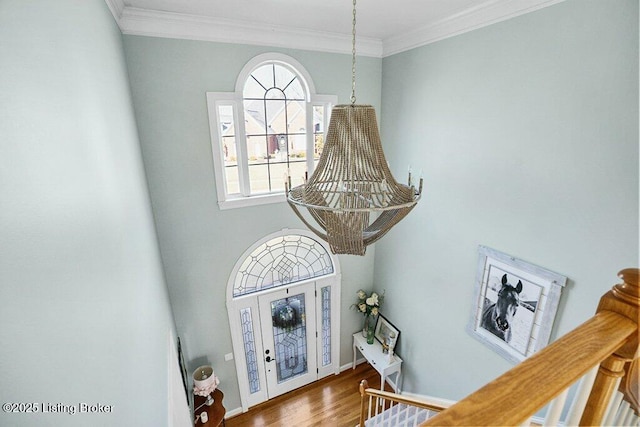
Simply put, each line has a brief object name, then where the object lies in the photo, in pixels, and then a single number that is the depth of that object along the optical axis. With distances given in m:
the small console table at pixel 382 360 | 4.25
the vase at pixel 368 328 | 4.72
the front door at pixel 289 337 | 4.25
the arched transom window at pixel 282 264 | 3.98
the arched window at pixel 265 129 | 3.37
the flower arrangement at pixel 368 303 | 4.64
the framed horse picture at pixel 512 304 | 2.47
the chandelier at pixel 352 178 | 1.59
